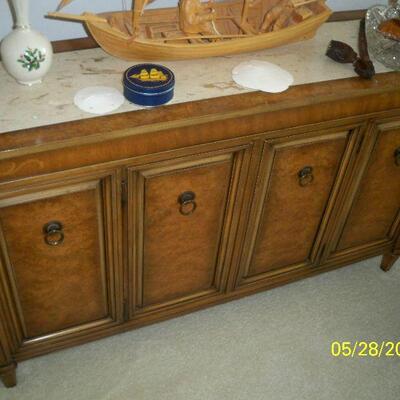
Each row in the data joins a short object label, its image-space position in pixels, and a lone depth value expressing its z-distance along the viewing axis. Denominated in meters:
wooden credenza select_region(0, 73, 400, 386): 1.18
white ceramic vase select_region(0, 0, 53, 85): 1.18
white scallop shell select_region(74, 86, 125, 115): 1.20
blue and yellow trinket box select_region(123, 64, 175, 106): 1.21
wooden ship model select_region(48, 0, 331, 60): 1.31
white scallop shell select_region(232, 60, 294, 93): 1.35
